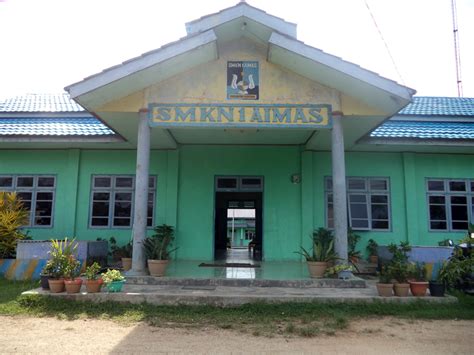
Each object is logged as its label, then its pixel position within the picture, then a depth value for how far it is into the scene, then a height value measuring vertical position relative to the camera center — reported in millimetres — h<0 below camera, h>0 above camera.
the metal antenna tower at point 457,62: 16444 +7556
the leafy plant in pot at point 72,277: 6410 -692
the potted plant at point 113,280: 6422 -724
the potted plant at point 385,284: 6398 -732
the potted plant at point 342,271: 7145 -598
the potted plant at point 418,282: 6449 -695
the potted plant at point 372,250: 10102 -338
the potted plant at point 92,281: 6426 -739
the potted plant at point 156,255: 7254 -375
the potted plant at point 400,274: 6398 -579
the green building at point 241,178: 10223 +1450
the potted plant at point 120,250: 9930 -401
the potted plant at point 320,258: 7301 -395
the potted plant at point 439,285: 6436 -745
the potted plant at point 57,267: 6465 -537
